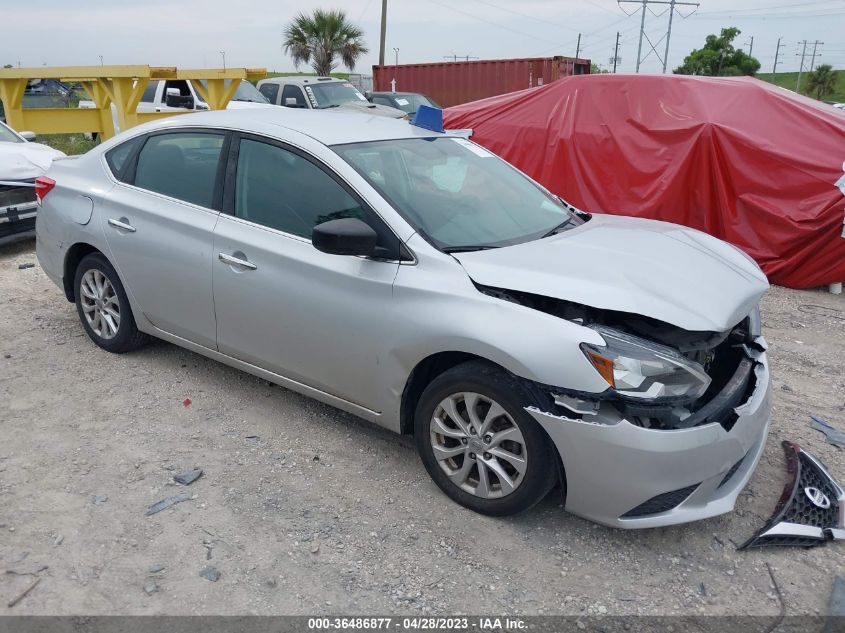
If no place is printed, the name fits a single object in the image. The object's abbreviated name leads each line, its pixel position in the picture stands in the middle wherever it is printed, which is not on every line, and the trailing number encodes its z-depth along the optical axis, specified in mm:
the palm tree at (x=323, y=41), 31344
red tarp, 6777
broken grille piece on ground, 3049
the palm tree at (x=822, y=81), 55906
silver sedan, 2797
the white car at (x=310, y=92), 15797
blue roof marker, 4309
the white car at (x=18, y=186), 7055
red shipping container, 20234
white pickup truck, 13998
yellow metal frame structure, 8281
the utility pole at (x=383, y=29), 30138
